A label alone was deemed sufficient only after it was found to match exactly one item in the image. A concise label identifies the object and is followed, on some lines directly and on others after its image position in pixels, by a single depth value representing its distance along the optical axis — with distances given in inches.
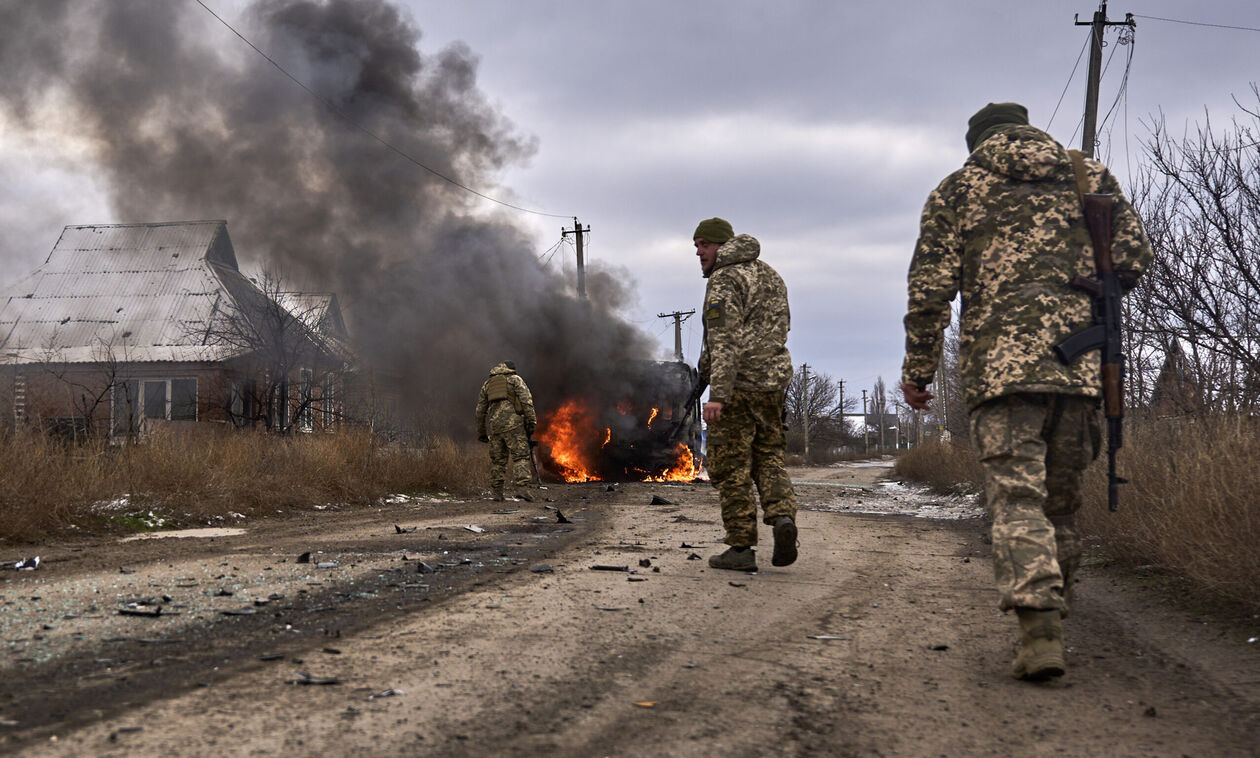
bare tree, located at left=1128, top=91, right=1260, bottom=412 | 279.1
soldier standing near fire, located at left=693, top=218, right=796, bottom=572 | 207.2
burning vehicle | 740.6
